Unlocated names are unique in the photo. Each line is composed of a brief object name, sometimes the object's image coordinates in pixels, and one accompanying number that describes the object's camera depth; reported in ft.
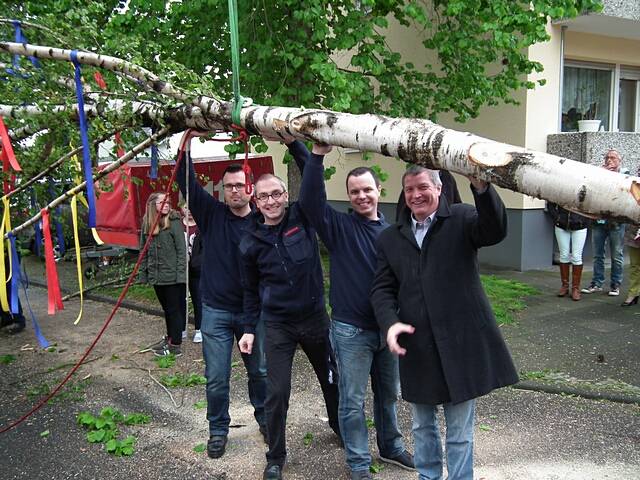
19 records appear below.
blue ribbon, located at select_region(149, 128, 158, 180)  14.00
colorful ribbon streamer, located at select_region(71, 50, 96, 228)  11.59
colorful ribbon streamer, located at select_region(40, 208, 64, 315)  13.12
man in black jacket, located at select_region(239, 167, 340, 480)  11.66
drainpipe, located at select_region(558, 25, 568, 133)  34.27
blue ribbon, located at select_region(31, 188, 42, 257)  16.27
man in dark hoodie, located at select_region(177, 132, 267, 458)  13.14
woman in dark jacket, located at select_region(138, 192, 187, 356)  20.26
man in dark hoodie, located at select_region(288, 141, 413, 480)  11.36
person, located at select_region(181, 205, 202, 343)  21.66
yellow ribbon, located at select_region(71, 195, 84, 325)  12.61
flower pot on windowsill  33.63
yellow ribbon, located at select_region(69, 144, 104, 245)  14.19
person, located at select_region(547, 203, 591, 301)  26.14
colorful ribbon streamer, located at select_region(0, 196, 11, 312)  13.51
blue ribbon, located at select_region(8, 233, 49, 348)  14.39
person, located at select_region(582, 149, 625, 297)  26.84
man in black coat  9.37
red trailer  38.32
